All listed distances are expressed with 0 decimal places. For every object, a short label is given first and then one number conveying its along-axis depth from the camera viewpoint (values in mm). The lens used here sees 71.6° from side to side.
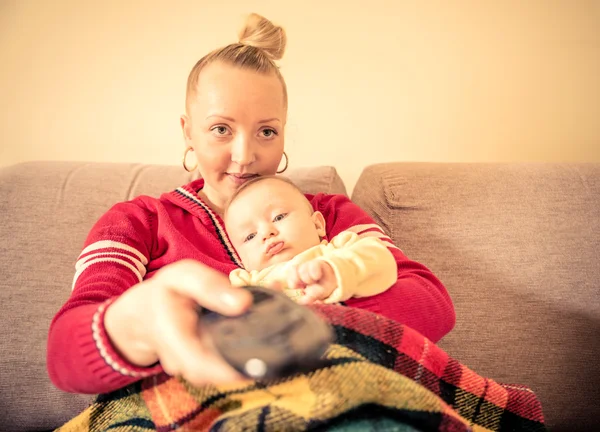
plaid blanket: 475
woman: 432
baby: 675
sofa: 1050
